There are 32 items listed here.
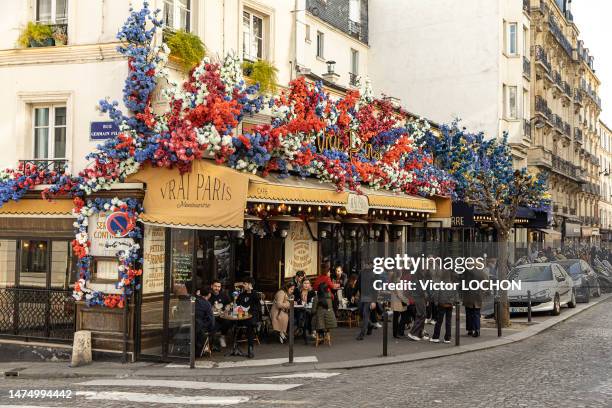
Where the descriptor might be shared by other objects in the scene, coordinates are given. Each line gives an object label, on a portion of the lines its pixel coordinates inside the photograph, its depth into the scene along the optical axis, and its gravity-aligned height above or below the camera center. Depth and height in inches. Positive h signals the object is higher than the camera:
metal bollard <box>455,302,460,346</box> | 599.7 -73.8
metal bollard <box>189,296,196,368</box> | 500.7 -72.3
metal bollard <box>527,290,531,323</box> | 768.3 -74.2
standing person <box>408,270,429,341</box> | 631.2 -64.0
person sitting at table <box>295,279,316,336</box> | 629.6 -63.7
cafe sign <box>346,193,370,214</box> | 667.4 +30.0
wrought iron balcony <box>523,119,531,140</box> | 1430.0 +222.4
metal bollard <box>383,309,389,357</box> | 534.0 -73.2
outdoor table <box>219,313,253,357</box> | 551.2 -67.1
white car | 848.3 -58.4
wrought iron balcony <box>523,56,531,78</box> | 1433.3 +345.6
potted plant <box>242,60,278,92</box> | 639.1 +142.8
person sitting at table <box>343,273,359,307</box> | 732.7 -56.1
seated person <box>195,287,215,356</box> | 526.0 -61.4
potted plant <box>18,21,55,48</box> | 568.4 +153.2
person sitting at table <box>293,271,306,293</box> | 678.4 -41.2
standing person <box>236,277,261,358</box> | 546.3 -54.0
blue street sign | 540.1 +76.3
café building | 520.1 -14.1
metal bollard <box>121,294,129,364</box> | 529.3 -72.8
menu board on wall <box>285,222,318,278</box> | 749.3 -15.6
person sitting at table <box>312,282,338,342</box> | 596.4 -63.2
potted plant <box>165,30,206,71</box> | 552.4 +142.2
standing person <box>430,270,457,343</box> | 632.4 -64.2
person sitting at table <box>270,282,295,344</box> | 602.5 -64.0
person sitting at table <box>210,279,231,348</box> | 570.6 -54.0
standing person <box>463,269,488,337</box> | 657.6 -62.8
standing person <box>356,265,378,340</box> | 650.8 -57.9
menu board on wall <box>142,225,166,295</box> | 537.3 -18.9
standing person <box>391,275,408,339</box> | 646.5 -64.7
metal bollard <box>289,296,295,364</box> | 510.6 -66.2
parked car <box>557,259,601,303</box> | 1041.5 -54.7
